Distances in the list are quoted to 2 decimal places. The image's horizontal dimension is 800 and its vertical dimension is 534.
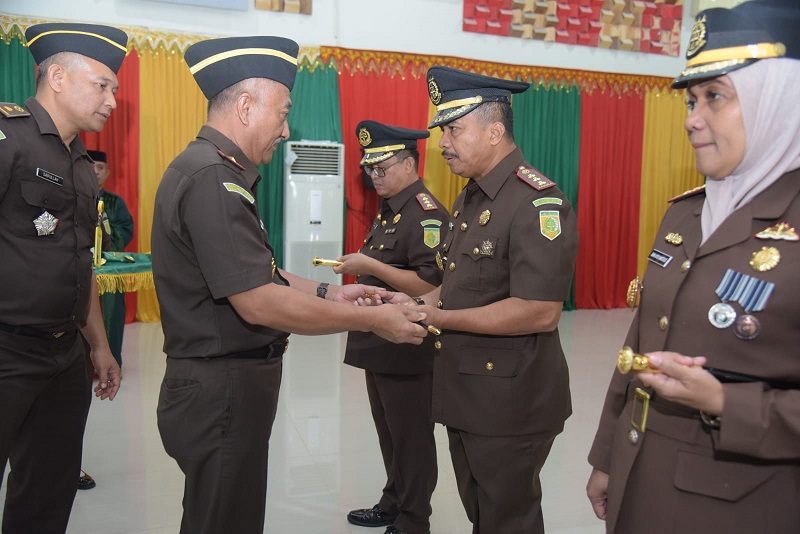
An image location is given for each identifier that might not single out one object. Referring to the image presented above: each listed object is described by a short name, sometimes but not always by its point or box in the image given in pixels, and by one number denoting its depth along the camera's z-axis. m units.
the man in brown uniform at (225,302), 1.55
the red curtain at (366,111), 7.18
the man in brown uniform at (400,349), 2.56
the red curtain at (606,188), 8.18
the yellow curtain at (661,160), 8.38
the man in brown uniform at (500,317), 1.82
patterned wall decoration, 7.55
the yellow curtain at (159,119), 6.52
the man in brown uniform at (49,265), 1.88
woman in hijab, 1.05
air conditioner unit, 6.75
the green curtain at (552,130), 7.84
